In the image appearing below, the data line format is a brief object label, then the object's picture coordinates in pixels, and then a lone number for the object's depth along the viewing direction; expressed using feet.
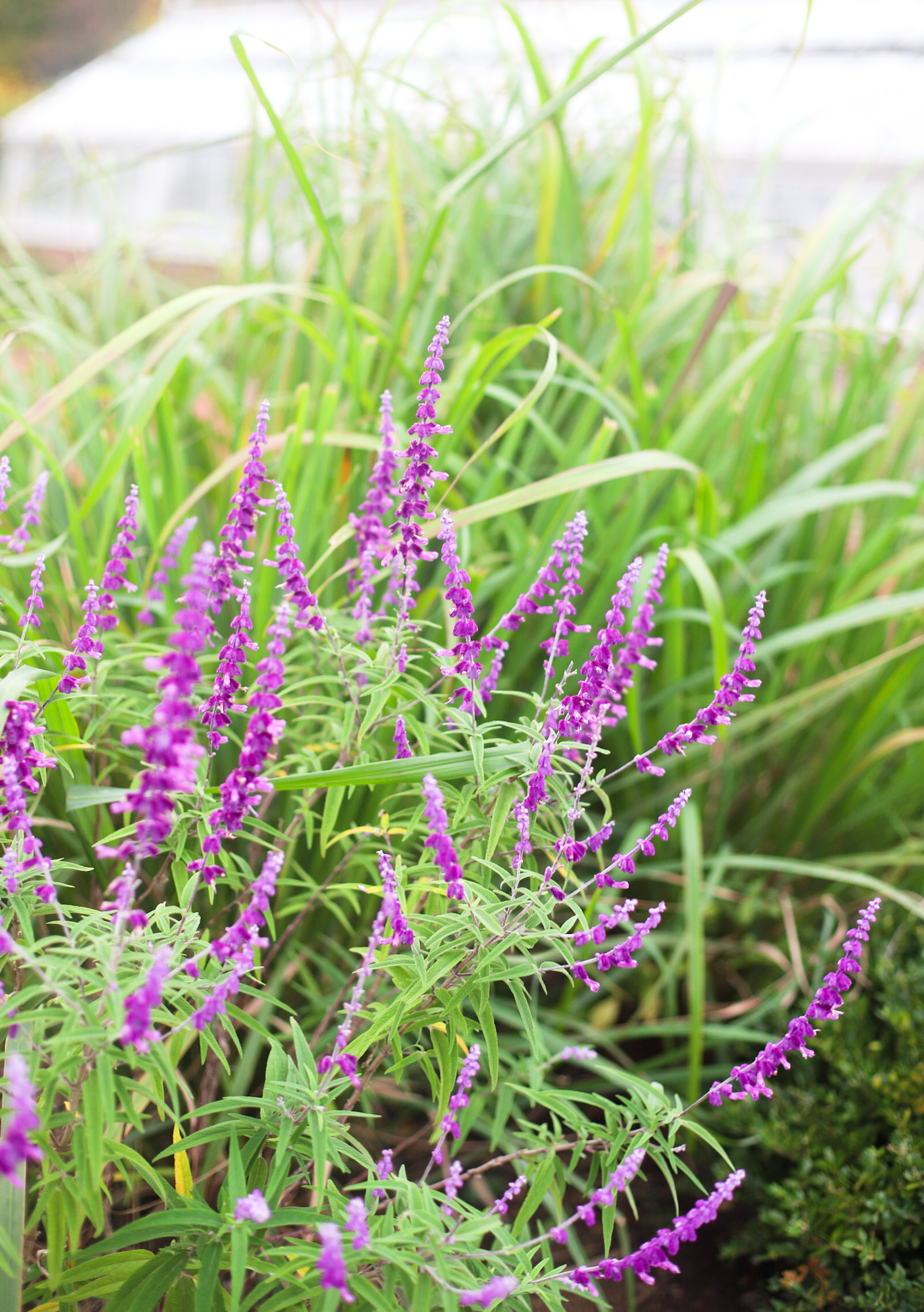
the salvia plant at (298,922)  2.67
